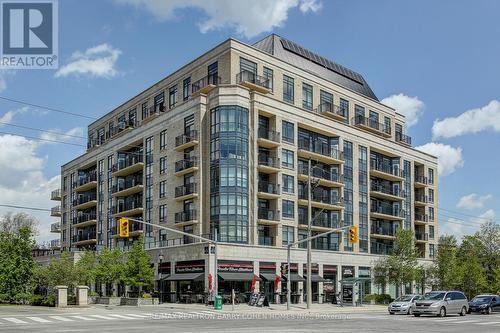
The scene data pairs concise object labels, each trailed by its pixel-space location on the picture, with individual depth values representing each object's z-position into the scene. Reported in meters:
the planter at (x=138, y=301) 52.72
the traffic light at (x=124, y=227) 38.62
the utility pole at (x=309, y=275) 47.88
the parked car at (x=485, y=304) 43.44
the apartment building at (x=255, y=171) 59.94
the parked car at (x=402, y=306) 42.81
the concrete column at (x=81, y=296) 47.94
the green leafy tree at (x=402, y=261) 66.50
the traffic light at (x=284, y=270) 47.69
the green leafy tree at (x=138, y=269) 55.69
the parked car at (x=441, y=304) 38.00
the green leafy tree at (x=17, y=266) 52.31
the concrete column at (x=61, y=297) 46.22
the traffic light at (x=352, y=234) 42.28
